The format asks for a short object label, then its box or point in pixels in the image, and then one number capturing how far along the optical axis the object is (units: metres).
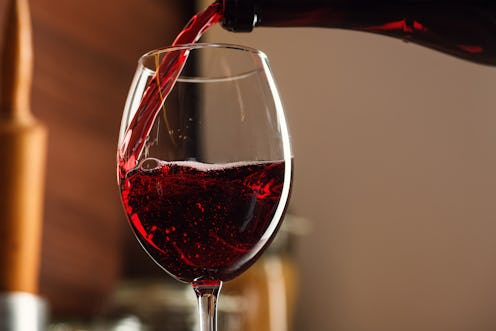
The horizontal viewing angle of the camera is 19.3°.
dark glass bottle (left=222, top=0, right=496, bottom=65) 0.77
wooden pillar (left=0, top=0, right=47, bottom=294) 0.90
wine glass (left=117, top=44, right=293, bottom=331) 0.73
